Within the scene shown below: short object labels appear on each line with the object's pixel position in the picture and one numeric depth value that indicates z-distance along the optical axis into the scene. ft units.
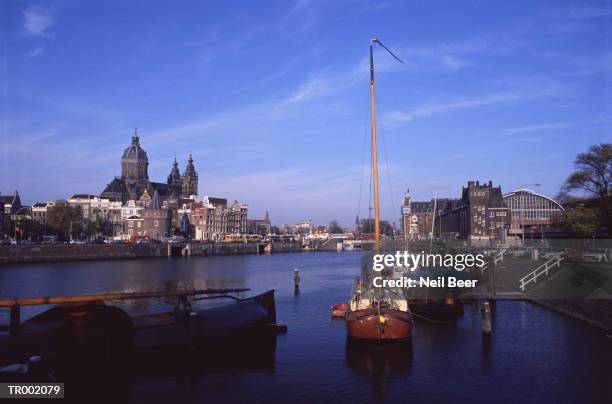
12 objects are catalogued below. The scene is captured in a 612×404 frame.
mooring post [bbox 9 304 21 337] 84.07
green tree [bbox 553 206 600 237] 218.18
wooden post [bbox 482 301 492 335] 112.37
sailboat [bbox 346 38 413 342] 99.50
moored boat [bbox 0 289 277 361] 80.64
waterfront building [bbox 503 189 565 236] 510.29
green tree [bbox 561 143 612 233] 214.90
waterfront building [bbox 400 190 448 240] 610.24
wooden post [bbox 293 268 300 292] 202.61
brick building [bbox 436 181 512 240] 515.09
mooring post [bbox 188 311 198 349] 95.45
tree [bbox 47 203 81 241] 577.02
